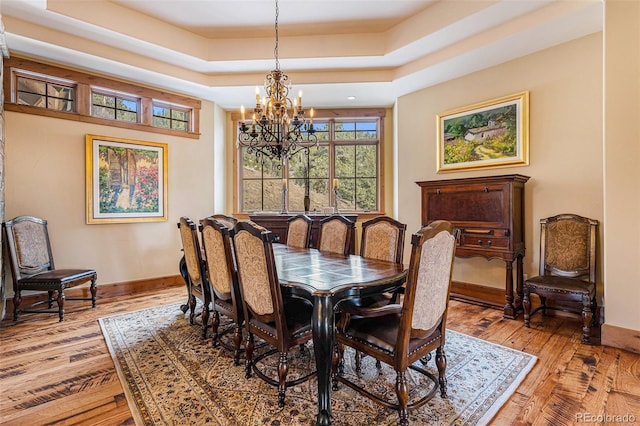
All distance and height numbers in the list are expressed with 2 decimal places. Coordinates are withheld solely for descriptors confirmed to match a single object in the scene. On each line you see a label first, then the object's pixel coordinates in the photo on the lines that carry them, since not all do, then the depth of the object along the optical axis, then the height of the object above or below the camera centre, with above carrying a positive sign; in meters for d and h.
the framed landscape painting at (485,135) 3.58 +0.95
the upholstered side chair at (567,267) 2.69 -0.56
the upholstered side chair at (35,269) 3.19 -0.62
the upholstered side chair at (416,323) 1.56 -0.64
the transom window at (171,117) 4.61 +1.44
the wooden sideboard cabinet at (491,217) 3.29 -0.07
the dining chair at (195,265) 2.75 -0.49
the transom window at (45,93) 3.59 +1.42
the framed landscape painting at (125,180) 3.97 +0.43
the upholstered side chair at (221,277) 2.21 -0.50
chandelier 2.81 +0.84
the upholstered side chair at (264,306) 1.81 -0.59
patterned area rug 1.72 -1.13
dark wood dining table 1.66 -0.43
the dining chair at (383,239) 2.72 -0.26
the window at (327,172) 5.41 +0.68
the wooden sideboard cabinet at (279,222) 4.79 -0.17
